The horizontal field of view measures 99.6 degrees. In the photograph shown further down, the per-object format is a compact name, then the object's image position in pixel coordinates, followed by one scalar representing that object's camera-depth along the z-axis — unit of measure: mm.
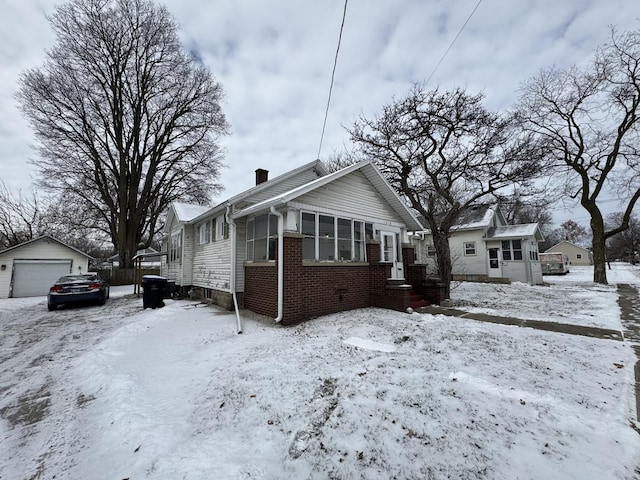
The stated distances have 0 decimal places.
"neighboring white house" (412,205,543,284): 18375
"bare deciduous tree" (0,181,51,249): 25719
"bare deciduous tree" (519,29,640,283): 15523
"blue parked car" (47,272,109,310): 10875
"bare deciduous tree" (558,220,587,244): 66625
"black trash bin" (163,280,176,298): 12930
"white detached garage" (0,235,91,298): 16062
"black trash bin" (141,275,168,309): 10586
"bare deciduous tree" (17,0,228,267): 18328
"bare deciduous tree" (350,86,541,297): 10984
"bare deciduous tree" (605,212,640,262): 55750
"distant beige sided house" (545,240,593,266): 49772
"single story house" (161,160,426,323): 7322
